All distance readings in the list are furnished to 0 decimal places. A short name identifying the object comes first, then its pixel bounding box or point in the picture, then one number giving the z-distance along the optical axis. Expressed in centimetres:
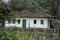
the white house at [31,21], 4019
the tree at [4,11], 3072
